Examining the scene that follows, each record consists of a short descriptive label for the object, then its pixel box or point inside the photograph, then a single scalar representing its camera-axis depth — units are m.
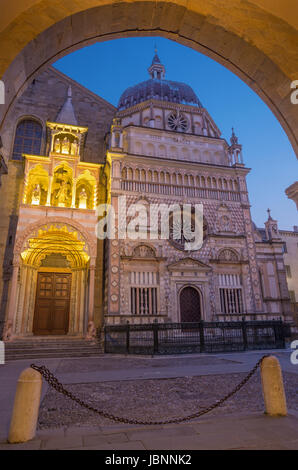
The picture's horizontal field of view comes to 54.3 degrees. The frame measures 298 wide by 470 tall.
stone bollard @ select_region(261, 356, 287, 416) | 3.86
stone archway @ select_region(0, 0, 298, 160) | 3.34
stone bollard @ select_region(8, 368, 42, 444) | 3.08
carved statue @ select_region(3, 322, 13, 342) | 13.76
